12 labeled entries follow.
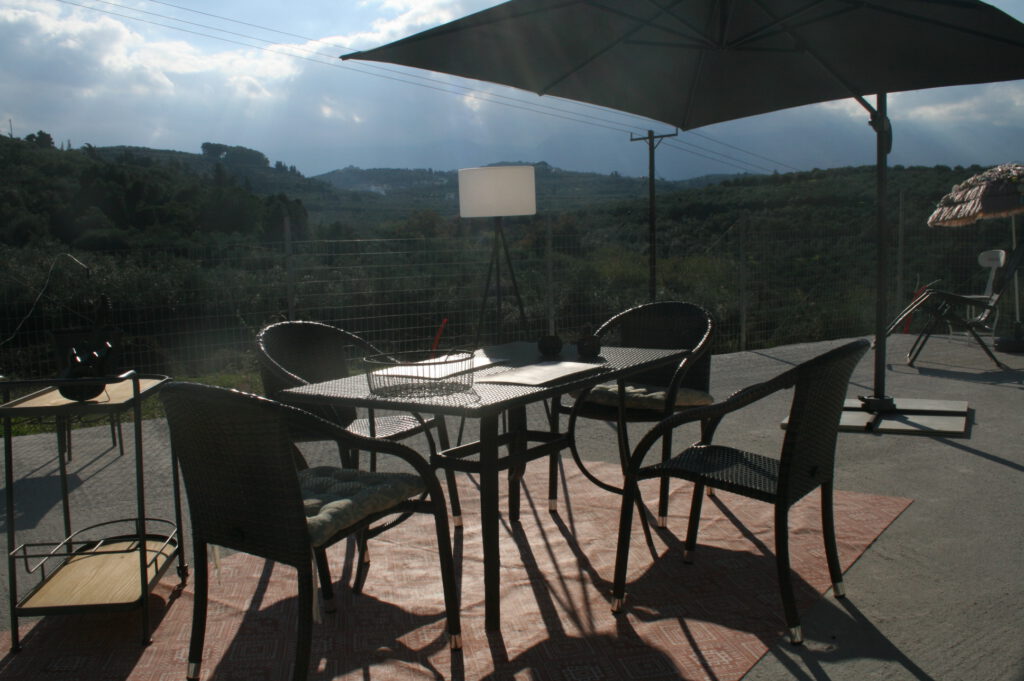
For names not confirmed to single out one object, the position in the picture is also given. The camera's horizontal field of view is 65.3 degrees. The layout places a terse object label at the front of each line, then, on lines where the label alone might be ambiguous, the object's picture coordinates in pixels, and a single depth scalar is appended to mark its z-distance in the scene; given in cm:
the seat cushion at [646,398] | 317
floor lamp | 466
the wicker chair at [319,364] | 284
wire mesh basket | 229
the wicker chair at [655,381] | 302
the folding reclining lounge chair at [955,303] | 603
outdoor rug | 201
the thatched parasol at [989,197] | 639
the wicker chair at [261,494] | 178
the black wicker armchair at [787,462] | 213
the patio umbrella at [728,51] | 343
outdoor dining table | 212
